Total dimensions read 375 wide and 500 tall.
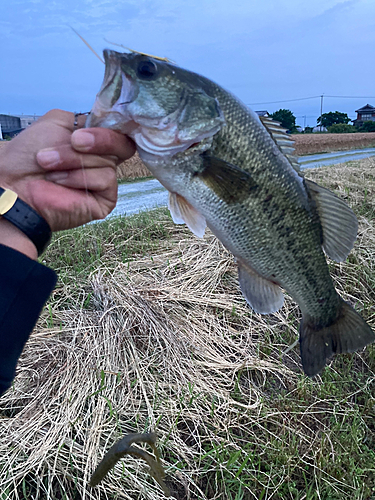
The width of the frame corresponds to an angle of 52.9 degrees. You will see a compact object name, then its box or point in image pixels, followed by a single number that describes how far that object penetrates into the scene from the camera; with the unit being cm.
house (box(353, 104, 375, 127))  7912
